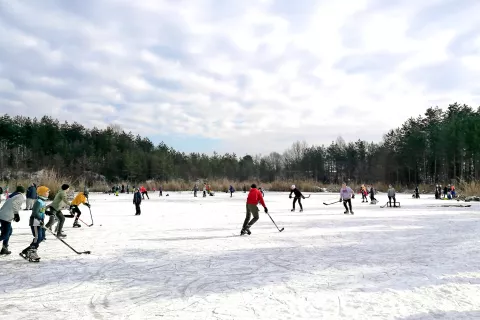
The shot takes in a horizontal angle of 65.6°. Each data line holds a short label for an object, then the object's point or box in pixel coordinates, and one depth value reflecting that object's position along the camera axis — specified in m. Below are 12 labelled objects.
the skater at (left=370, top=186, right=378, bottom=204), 24.09
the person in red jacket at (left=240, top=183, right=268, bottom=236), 10.10
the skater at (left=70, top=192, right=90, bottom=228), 11.59
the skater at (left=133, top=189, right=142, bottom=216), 16.50
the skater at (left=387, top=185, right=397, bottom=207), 20.55
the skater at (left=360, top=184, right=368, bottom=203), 26.02
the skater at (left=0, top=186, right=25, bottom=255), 7.25
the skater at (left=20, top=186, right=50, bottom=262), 6.87
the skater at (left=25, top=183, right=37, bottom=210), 16.16
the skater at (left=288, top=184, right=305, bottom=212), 18.17
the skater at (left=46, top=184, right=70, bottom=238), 9.04
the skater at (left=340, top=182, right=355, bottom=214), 16.77
